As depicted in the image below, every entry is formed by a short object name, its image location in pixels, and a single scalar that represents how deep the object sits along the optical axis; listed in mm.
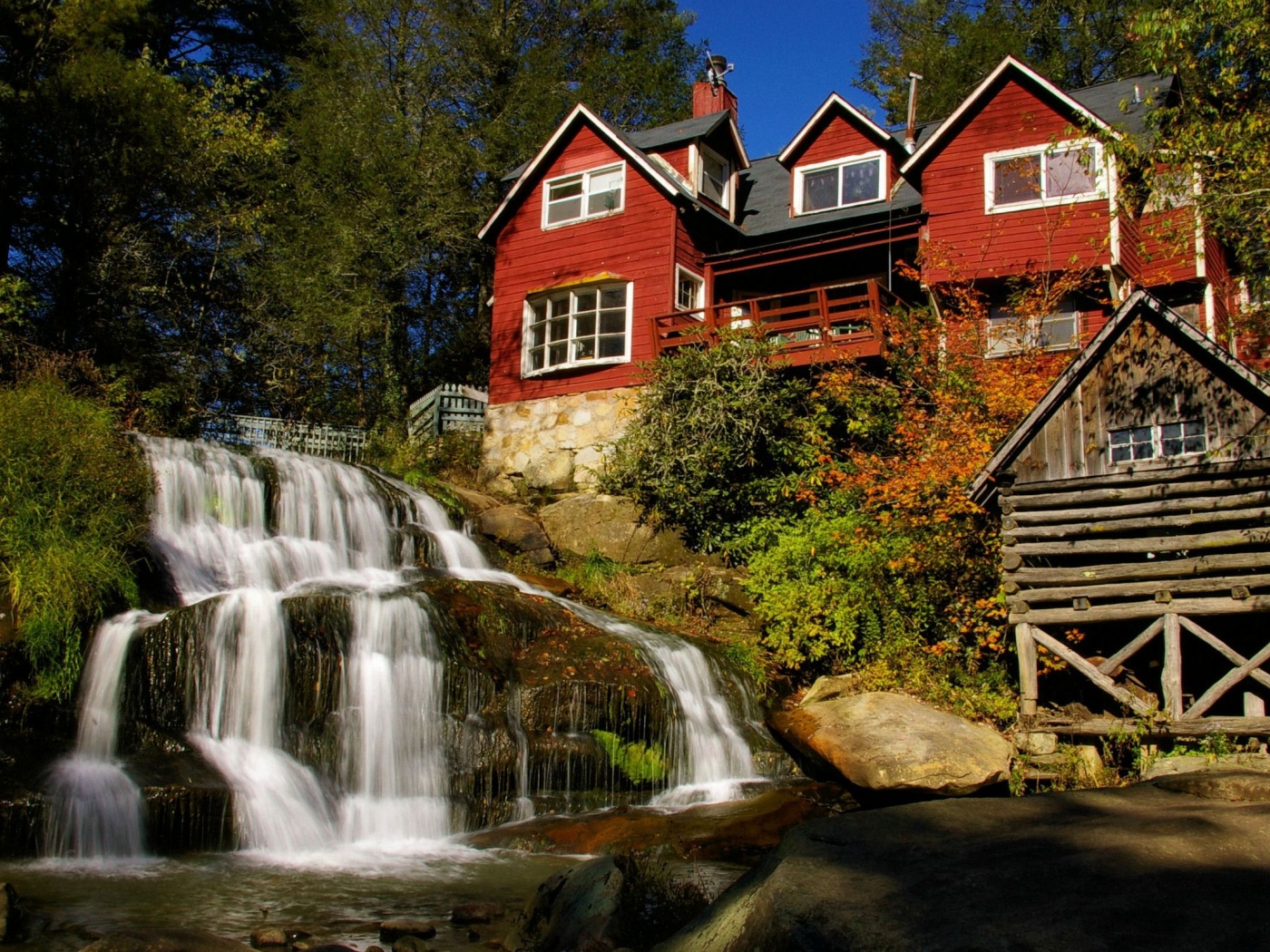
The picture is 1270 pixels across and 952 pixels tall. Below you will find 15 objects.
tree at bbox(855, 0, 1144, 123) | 36281
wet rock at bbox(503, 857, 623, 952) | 6781
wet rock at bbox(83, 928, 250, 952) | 6004
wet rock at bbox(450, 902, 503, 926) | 8336
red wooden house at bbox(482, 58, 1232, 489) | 22391
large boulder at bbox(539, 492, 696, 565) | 20500
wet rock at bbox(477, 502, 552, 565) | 20250
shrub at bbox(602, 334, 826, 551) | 20500
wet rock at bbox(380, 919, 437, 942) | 7867
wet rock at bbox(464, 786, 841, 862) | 10680
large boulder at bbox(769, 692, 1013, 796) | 11930
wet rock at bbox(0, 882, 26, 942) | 7496
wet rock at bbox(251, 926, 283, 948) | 7562
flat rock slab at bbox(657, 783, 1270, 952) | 4387
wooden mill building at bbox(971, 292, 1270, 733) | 12586
